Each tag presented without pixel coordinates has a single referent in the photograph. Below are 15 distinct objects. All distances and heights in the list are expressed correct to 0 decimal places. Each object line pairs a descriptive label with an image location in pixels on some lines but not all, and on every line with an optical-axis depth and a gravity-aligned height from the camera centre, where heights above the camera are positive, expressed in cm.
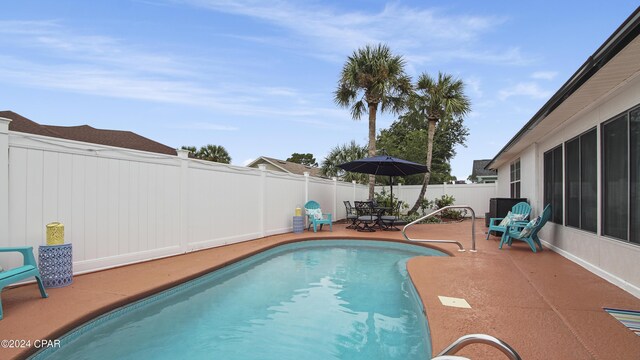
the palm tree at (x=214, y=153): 2319 +254
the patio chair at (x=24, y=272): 284 -78
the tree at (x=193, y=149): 2286 +280
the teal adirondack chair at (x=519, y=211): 705 -51
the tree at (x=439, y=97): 1338 +390
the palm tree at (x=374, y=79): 1194 +421
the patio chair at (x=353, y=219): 1039 -102
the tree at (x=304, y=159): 4739 +448
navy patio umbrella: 966 +72
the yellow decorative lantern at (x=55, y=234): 372 -54
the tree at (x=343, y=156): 1997 +203
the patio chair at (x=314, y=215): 969 -81
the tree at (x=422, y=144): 2253 +365
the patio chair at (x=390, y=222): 1016 -107
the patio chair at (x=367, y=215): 1011 -86
